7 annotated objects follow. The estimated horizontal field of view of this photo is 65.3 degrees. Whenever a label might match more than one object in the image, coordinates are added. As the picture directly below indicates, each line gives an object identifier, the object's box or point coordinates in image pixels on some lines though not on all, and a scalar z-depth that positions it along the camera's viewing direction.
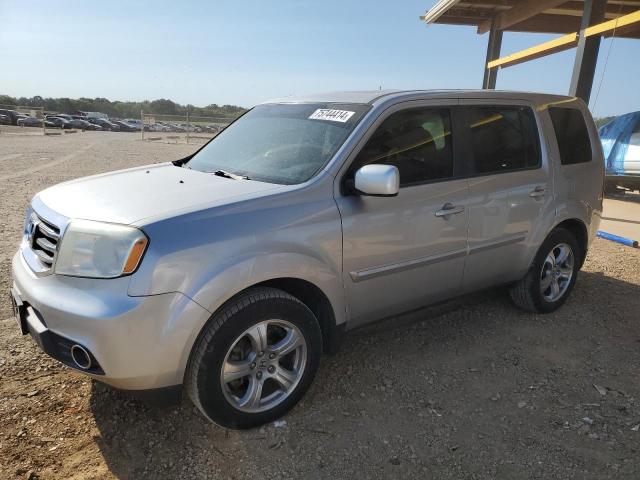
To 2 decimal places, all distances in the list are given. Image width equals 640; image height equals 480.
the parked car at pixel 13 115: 41.66
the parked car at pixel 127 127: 54.67
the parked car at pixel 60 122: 47.56
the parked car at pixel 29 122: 43.00
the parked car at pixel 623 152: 9.96
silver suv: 2.29
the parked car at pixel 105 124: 54.03
